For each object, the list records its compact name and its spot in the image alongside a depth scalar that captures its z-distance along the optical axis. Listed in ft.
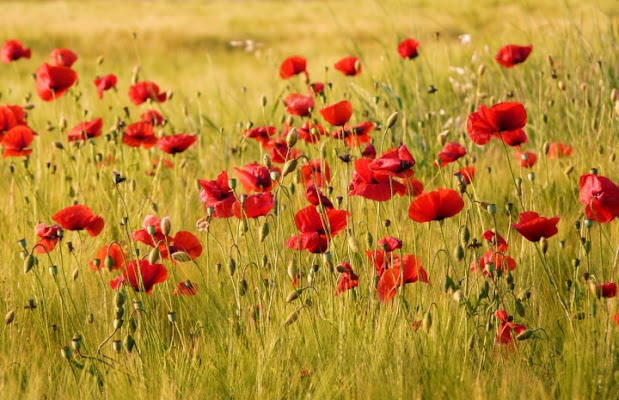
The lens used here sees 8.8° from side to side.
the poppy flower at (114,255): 19.92
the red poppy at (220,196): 19.60
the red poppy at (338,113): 19.77
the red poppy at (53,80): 21.57
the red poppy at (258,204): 19.45
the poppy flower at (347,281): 19.52
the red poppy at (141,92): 22.30
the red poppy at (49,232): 19.61
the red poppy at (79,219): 19.66
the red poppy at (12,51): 23.10
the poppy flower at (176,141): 20.64
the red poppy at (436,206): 19.19
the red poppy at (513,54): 21.77
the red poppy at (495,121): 19.57
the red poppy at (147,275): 19.62
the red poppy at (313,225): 19.56
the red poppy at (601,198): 19.32
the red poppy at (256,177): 19.71
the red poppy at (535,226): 19.31
